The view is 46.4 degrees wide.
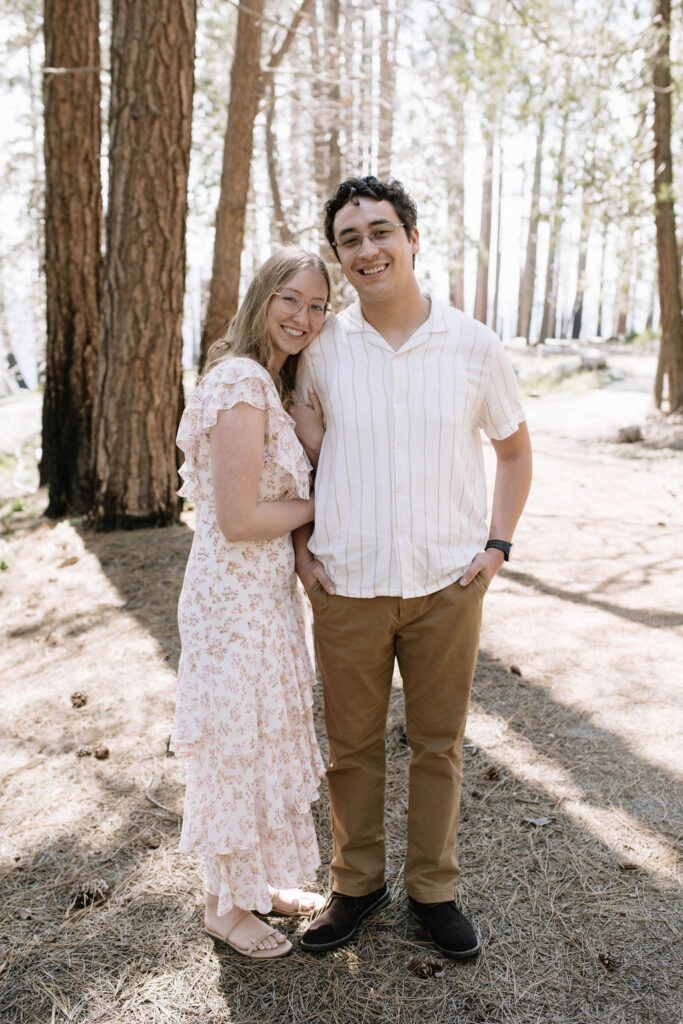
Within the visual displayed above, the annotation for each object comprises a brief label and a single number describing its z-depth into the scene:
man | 2.17
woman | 2.21
